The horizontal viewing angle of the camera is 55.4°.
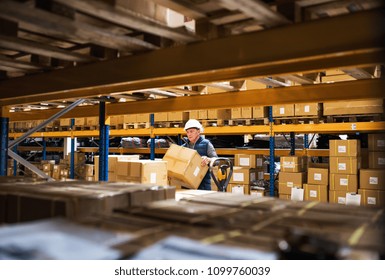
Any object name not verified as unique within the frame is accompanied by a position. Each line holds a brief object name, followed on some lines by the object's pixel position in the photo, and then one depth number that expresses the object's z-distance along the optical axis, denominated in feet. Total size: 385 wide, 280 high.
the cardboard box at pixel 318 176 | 20.83
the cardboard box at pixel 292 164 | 21.84
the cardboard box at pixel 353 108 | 18.40
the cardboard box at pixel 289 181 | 21.74
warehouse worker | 18.15
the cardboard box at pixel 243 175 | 23.72
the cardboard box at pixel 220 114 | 23.11
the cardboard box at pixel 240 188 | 23.79
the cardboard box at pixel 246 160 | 24.18
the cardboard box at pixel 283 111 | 20.83
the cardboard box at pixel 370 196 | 19.18
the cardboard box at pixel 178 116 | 24.90
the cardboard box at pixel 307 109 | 19.95
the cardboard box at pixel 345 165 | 19.83
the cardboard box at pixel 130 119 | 27.33
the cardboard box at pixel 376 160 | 19.69
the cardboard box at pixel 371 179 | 19.19
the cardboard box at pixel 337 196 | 20.18
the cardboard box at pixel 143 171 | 13.34
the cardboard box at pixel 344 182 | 19.90
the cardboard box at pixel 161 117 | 25.63
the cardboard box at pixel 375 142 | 19.77
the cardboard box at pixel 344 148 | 19.78
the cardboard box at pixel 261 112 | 21.49
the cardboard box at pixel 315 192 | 20.95
